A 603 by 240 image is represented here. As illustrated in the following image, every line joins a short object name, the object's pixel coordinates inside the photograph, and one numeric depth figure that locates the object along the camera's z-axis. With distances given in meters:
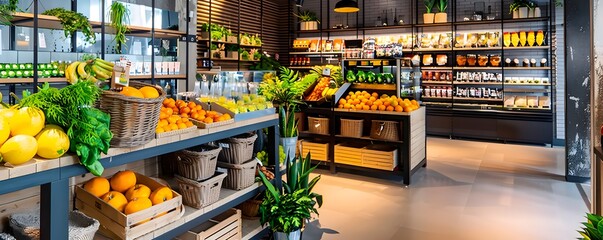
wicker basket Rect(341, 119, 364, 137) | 5.67
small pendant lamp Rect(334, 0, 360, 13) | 7.74
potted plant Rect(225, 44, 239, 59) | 9.29
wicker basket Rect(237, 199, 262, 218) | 3.17
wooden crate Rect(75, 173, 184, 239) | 1.98
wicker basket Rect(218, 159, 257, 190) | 2.88
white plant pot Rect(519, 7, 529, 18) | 8.52
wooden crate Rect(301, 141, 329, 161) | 5.96
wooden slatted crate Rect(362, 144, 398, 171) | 5.45
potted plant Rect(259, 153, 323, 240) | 2.99
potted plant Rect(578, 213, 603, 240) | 1.80
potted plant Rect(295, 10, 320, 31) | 11.19
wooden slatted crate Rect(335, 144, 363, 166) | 5.71
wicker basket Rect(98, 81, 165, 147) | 1.75
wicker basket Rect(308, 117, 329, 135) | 5.97
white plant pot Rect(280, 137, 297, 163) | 4.09
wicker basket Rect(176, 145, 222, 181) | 2.52
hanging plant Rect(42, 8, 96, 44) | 5.22
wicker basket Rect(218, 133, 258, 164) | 2.93
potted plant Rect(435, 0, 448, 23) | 9.29
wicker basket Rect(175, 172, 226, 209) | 2.45
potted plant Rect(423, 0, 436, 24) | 9.42
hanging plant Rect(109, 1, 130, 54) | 5.92
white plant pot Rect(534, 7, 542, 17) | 8.44
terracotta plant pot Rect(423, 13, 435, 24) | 9.41
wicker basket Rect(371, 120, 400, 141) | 5.45
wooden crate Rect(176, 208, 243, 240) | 2.54
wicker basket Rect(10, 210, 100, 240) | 1.82
